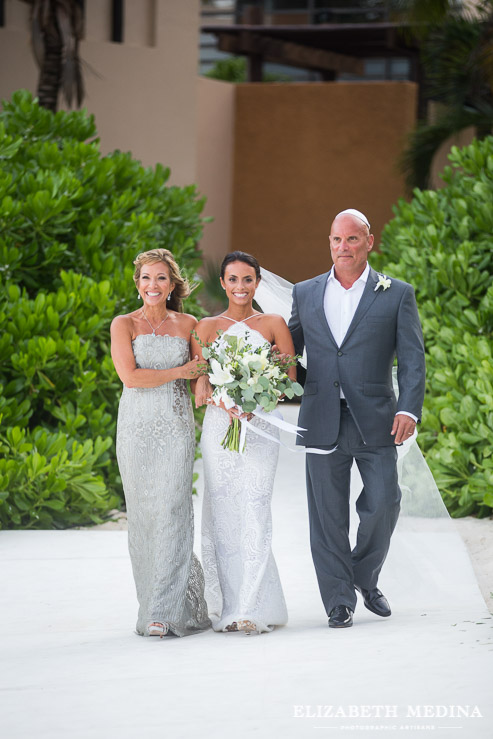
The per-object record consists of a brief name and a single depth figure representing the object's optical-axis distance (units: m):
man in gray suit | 10.52
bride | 10.45
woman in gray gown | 10.45
